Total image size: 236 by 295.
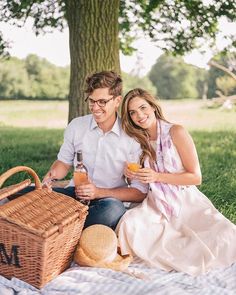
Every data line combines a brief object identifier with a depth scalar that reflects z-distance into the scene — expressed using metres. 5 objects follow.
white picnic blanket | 2.67
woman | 3.07
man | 3.17
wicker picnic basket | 2.61
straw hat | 2.88
